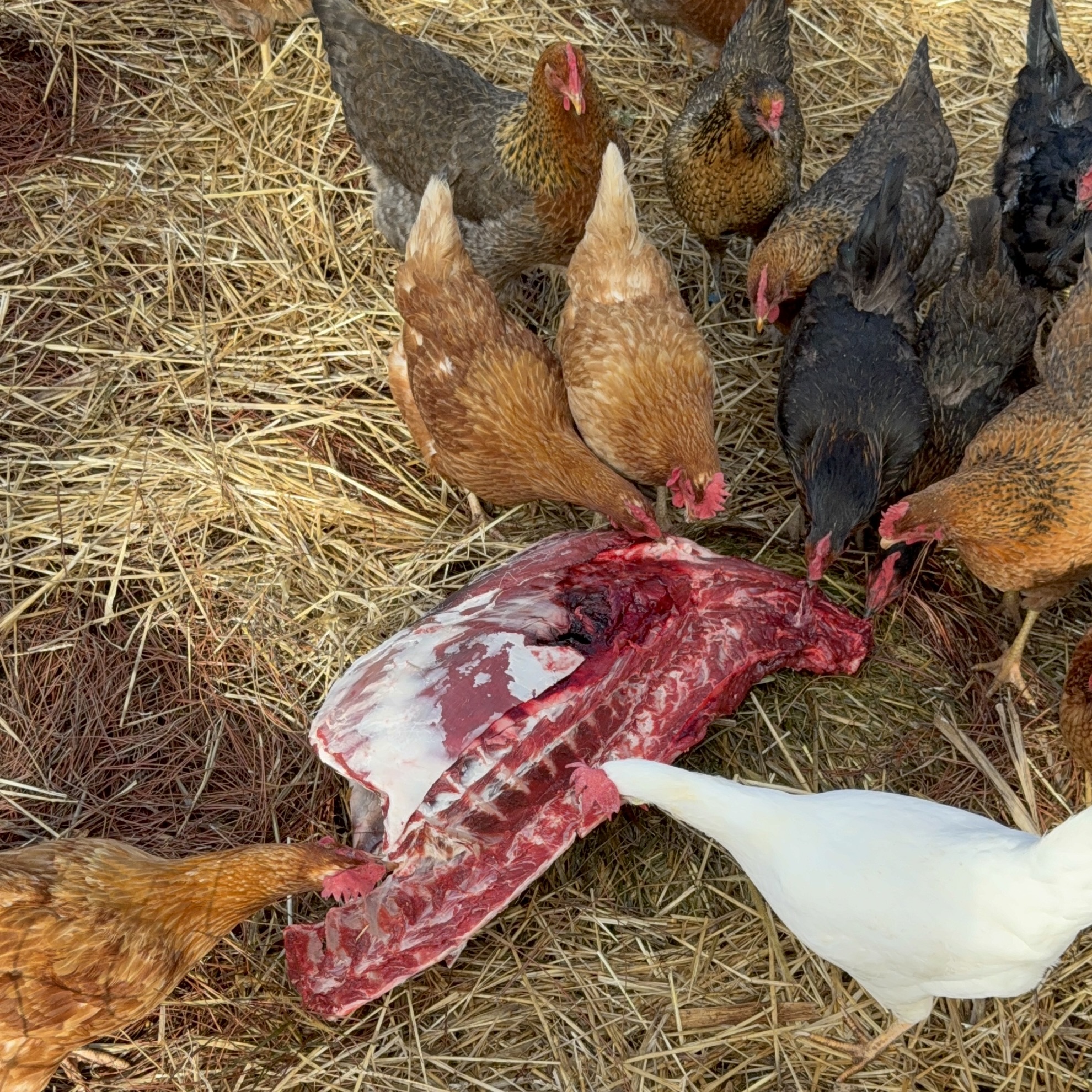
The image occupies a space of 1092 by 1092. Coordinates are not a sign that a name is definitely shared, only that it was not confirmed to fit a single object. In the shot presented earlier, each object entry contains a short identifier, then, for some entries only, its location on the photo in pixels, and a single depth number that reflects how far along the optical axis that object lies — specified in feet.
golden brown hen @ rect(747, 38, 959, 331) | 11.69
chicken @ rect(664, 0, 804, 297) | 11.75
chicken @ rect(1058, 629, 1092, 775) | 9.17
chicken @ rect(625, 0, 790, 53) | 13.96
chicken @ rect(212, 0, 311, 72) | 13.61
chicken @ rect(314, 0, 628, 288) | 11.77
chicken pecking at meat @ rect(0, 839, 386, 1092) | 7.46
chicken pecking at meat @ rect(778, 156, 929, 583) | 9.76
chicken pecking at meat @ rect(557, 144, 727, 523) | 10.13
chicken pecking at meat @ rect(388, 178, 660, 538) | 10.41
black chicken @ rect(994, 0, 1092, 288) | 11.81
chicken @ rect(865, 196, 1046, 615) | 10.91
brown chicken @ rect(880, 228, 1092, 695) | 9.18
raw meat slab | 8.30
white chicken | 6.55
